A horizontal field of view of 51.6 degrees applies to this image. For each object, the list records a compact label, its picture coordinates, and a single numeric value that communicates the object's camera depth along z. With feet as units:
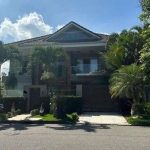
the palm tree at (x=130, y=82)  35.89
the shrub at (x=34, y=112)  37.84
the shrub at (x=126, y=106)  39.84
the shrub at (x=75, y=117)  31.63
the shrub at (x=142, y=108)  34.03
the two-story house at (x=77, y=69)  46.49
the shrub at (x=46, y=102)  42.47
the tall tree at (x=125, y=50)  43.13
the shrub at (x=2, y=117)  33.09
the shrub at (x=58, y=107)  33.55
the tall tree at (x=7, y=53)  38.95
